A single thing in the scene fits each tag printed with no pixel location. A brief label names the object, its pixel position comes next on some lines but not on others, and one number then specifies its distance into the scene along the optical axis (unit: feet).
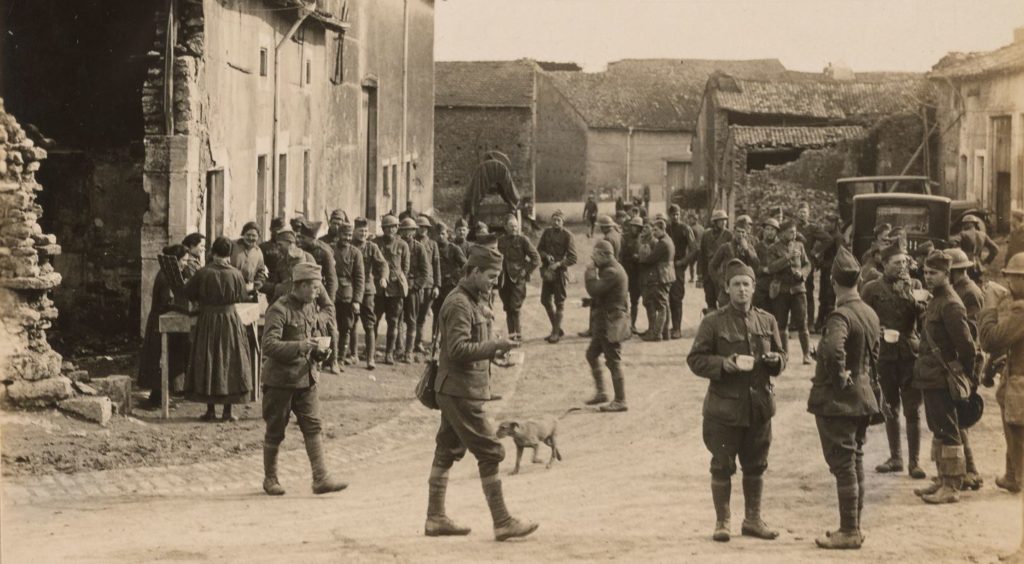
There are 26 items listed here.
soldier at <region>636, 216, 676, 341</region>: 75.10
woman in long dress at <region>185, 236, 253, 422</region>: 51.62
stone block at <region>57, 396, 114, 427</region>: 49.06
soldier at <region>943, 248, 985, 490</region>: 43.50
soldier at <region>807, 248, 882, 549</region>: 34.83
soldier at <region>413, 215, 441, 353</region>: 69.92
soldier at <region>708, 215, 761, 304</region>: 68.98
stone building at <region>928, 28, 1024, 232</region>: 106.93
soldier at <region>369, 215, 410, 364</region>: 67.97
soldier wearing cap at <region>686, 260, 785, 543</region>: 34.86
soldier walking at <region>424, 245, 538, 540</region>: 35.14
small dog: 45.19
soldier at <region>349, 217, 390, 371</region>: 66.49
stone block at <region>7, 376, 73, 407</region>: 48.26
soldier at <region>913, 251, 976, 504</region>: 39.68
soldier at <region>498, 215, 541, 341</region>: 73.67
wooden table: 52.03
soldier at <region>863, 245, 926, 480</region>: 43.52
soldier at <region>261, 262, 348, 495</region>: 40.45
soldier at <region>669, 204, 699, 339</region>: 78.12
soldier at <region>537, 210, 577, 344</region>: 76.84
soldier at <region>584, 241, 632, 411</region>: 55.52
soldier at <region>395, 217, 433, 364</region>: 69.26
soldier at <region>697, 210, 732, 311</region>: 76.33
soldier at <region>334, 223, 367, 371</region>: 64.69
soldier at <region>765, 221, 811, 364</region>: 66.18
